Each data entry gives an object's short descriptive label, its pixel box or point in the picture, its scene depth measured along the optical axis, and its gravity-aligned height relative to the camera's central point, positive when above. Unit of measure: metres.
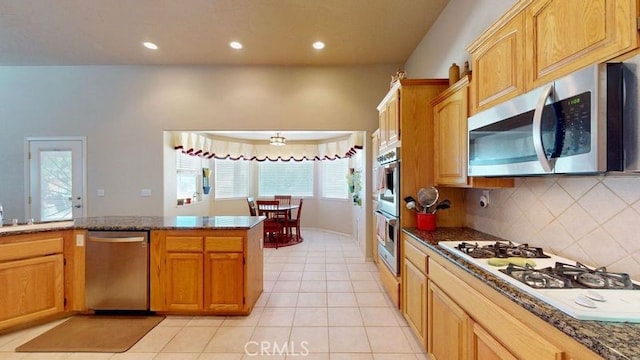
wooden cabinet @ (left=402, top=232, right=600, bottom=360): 0.97 -0.65
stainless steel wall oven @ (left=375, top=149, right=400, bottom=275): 2.60 -0.30
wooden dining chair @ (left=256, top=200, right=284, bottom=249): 5.65 -0.79
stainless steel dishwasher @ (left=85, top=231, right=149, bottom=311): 2.70 -0.88
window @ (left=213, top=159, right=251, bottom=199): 6.95 +0.03
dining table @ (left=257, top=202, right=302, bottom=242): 5.66 -0.66
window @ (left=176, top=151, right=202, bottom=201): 5.30 +0.09
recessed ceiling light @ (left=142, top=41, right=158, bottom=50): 3.83 +1.87
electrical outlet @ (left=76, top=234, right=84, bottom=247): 2.72 -0.59
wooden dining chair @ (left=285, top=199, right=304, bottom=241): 5.96 -0.95
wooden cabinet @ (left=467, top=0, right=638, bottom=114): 0.98 +0.61
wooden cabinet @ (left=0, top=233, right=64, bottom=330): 2.39 -0.88
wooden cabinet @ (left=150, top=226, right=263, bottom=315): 2.72 -0.87
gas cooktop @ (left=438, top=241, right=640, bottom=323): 0.92 -0.43
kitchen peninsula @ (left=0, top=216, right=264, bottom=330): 2.71 -0.86
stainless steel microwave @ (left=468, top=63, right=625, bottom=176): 0.96 +0.22
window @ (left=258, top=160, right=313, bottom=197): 7.64 +0.04
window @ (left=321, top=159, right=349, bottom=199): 6.93 +0.03
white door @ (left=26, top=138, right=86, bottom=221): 4.57 -0.04
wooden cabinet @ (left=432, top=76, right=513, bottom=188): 1.95 +0.31
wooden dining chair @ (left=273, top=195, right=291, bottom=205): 6.83 -0.48
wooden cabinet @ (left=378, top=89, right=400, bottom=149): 2.66 +0.62
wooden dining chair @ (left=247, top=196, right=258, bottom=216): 5.80 -0.59
